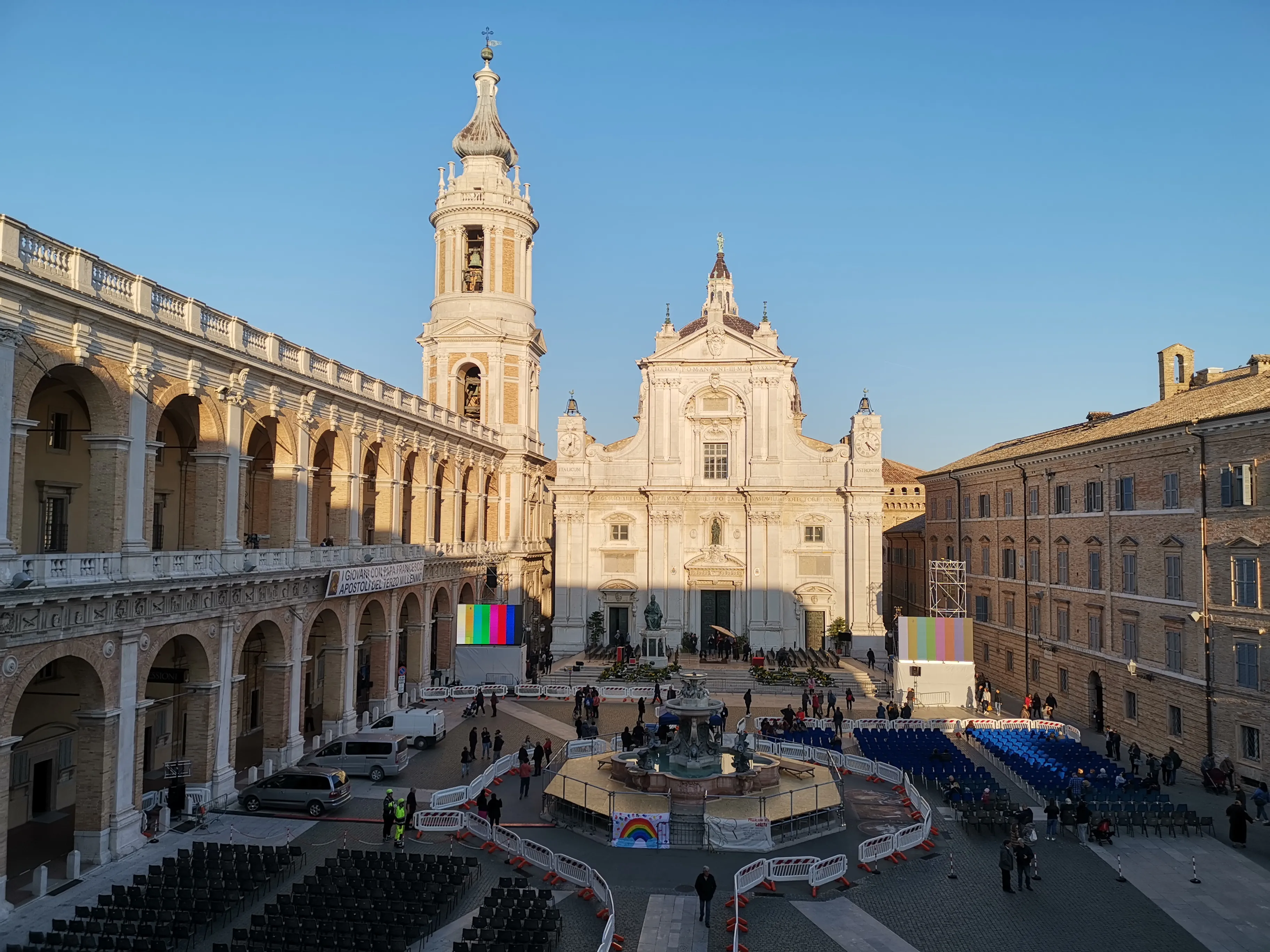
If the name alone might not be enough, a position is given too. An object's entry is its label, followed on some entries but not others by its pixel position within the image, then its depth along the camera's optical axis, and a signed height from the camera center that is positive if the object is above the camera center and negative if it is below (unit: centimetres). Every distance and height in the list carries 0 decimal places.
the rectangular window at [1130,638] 3434 -379
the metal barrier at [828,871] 1962 -727
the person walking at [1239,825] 2270 -713
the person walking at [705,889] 1748 -677
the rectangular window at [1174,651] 3134 -389
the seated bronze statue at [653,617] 5050 -445
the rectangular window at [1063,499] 4016 +175
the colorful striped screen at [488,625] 4278 -416
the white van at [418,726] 3259 -682
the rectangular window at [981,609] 4938 -384
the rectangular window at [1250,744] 2758 -626
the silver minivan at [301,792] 2481 -704
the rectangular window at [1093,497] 3753 +176
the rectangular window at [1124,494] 3519 +177
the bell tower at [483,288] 5375 +1498
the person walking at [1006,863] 1947 -696
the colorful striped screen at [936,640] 4028 -450
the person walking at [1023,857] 1952 -685
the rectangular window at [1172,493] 3184 +164
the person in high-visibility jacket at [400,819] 2206 -695
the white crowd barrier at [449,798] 2430 -713
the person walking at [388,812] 2227 -677
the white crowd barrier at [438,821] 2320 -729
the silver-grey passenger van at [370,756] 2841 -693
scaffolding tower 4709 -278
